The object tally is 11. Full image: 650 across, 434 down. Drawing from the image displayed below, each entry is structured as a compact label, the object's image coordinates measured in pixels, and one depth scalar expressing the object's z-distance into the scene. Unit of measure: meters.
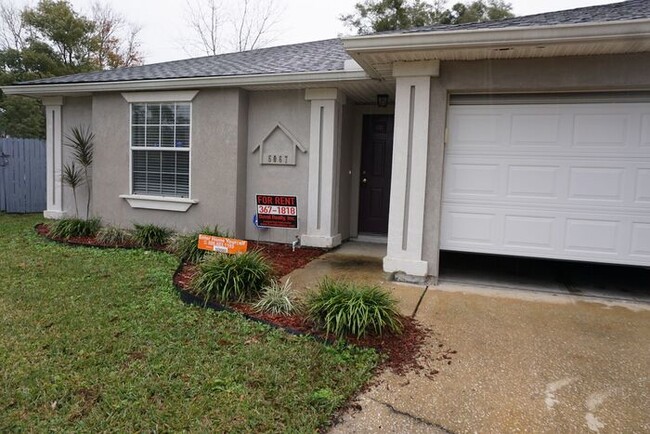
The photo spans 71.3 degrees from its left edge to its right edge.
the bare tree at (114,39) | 23.88
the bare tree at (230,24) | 22.36
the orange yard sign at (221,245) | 5.05
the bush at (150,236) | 7.44
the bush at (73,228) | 7.84
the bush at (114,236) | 7.53
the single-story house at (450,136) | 4.88
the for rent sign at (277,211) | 7.36
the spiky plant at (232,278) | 4.62
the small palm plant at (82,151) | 8.91
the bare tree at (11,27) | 22.64
